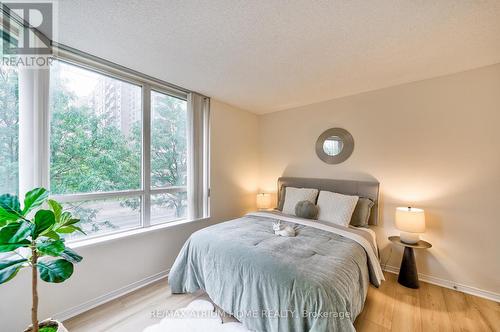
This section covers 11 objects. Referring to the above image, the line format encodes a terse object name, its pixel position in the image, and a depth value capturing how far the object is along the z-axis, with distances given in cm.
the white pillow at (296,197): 287
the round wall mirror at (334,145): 294
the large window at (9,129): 147
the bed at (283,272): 127
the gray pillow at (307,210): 257
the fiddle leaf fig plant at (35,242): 102
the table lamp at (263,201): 349
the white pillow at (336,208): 243
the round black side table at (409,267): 221
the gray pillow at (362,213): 251
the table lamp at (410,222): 212
